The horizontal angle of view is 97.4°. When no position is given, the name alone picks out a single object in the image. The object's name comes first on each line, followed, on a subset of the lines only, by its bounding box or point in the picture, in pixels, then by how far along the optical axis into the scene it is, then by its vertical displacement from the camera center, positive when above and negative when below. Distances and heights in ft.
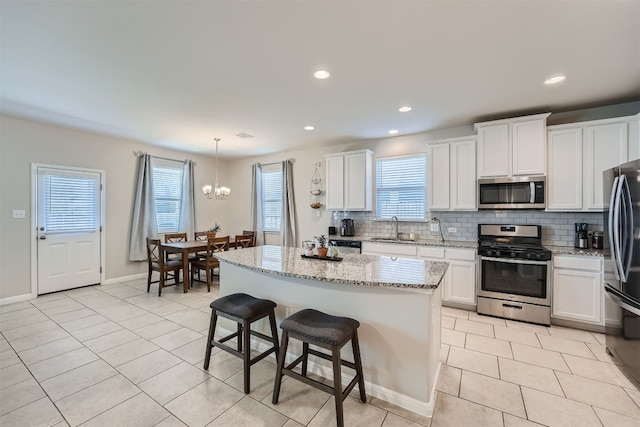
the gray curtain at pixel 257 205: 21.48 +0.57
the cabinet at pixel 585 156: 10.56 +2.22
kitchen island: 6.41 -2.46
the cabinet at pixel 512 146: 11.53 +2.83
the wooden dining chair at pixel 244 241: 17.79 -1.85
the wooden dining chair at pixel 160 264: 15.31 -2.90
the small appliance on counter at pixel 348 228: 17.16 -0.94
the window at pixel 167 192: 19.30 +1.43
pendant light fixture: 16.72 +1.32
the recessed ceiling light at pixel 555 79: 9.00 +4.34
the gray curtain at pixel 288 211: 19.60 +0.11
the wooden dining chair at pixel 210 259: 15.97 -2.74
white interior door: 14.69 -0.85
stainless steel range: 11.15 -2.65
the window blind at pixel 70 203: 14.92 +0.52
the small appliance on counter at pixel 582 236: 11.53 -0.95
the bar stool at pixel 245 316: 7.28 -2.79
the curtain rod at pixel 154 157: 17.98 +3.77
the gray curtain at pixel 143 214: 17.81 -0.10
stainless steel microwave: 11.73 +0.88
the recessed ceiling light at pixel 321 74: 8.79 +4.40
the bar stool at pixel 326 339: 5.85 -2.76
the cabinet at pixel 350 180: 16.06 +1.90
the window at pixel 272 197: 20.95 +1.19
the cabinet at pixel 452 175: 13.16 +1.83
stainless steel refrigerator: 7.47 -1.59
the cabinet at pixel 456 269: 12.59 -2.56
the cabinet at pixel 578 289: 10.43 -2.90
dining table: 15.39 -2.11
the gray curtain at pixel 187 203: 20.49 +0.70
